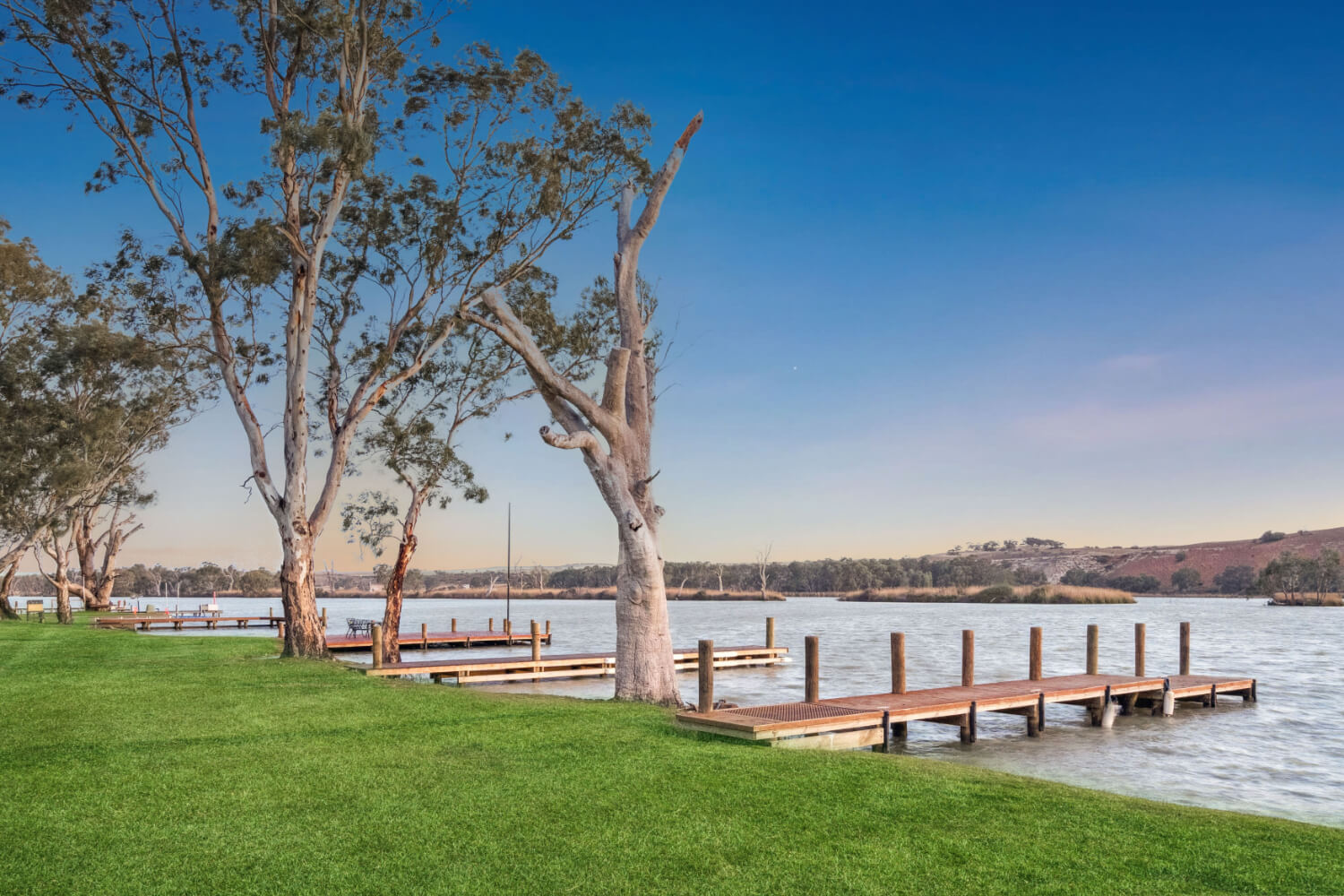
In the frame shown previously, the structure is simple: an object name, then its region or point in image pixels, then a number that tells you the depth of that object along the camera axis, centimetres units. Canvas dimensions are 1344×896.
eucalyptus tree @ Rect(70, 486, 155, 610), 4078
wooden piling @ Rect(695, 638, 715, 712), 1108
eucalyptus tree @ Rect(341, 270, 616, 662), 2156
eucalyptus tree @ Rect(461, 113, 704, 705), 1325
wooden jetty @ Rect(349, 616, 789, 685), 1878
